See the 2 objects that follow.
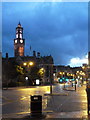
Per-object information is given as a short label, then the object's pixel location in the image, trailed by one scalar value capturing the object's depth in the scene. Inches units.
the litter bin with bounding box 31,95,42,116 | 485.7
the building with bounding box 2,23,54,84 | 2620.6
